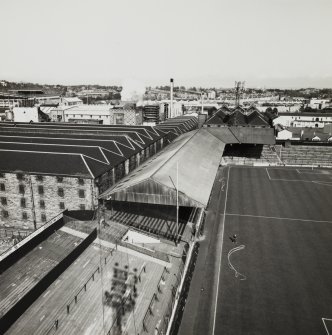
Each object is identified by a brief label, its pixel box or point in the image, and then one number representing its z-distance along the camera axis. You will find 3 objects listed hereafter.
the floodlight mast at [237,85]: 112.68
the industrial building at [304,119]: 131.62
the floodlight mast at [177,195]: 34.12
